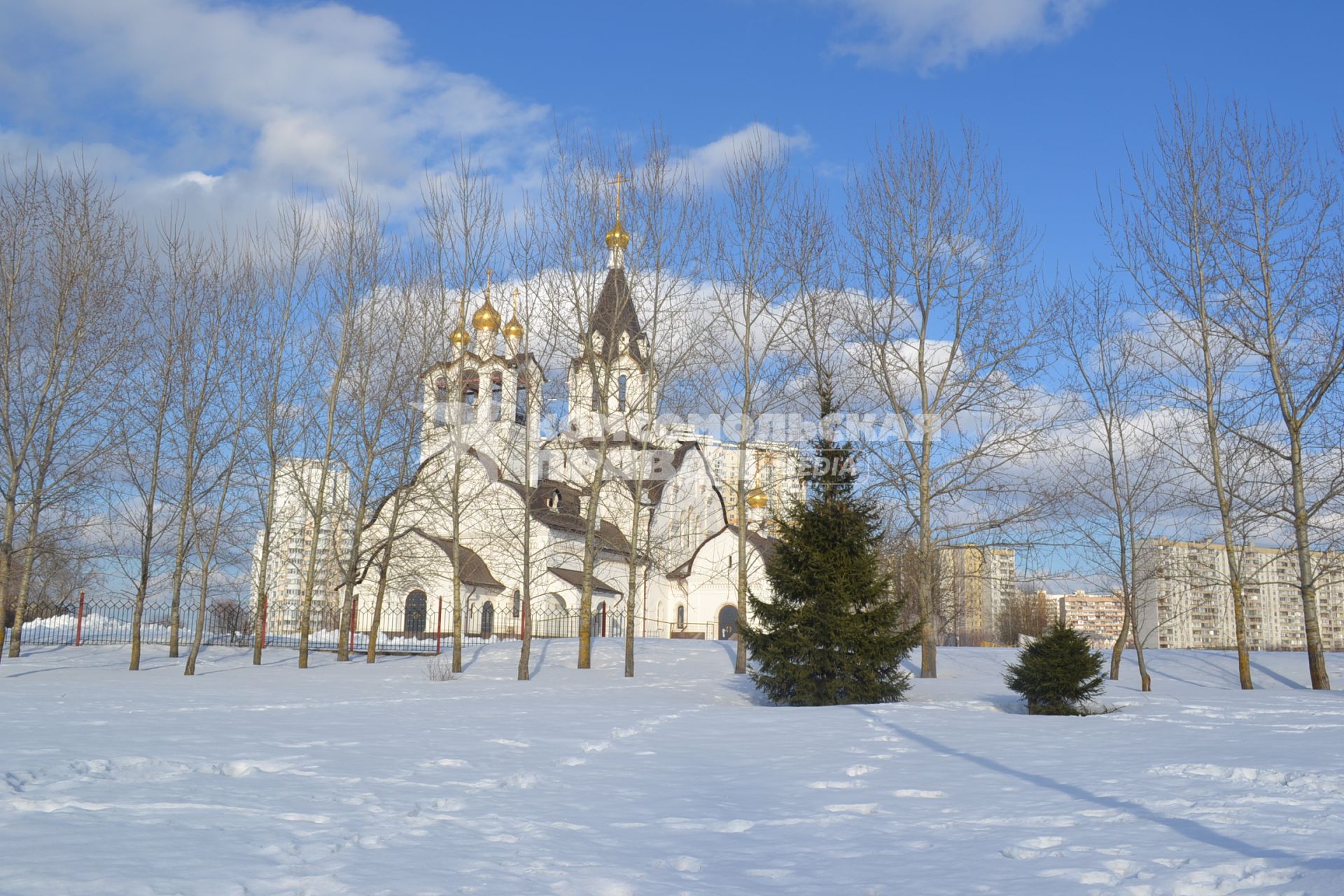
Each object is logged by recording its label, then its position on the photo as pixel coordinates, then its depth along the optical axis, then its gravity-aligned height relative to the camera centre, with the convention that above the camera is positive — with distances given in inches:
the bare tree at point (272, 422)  756.6 +138.1
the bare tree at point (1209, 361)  654.5 +164.8
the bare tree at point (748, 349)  714.2 +186.9
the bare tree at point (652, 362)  717.9 +178.5
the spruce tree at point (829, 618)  516.1 -9.1
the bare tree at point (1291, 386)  616.4 +136.8
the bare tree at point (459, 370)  715.4 +182.5
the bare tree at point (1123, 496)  738.8 +80.5
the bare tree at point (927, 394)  644.7 +139.8
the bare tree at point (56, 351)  669.9 +173.8
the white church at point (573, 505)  735.1 +115.8
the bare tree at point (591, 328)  703.1 +201.7
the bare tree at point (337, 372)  785.6 +183.2
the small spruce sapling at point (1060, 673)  465.7 -34.0
